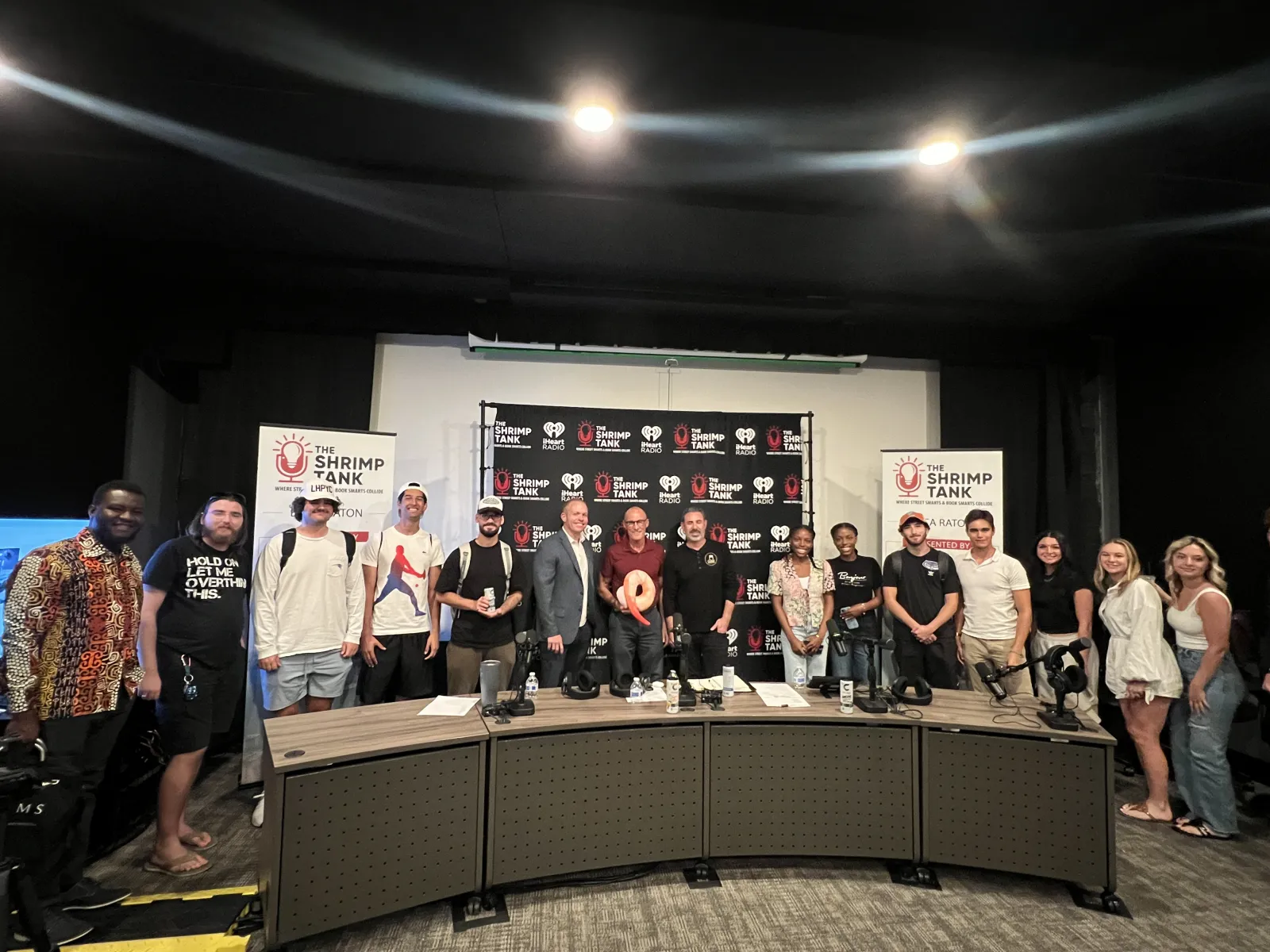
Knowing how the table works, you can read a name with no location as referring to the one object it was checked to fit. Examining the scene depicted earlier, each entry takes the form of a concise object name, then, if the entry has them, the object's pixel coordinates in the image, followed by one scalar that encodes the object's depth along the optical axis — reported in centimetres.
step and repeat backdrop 465
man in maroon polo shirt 421
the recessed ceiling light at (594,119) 252
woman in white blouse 329
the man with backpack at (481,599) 381
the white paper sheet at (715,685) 298
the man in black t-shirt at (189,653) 280
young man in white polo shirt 394
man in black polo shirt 429
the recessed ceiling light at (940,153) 273
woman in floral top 439
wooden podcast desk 226
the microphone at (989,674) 276
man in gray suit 410
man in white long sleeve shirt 341
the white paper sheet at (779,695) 286
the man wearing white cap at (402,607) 381
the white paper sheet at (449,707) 264
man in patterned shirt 232
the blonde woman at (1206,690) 314
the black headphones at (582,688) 289
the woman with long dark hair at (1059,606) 399
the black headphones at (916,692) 289
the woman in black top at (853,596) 439
